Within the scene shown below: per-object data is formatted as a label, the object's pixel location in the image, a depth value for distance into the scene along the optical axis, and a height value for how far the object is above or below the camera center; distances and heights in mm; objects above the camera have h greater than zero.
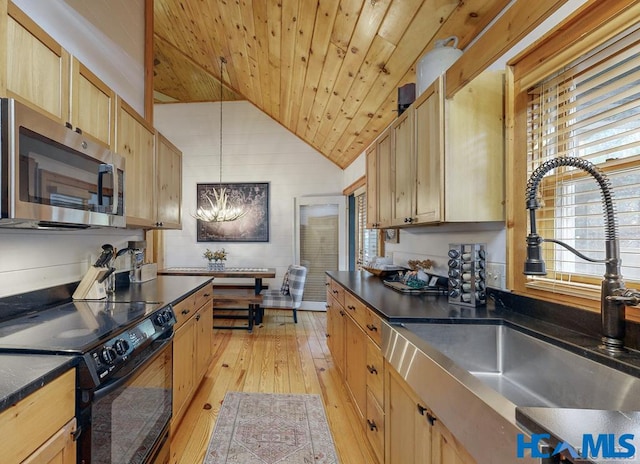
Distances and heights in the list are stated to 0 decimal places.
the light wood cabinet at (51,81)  1177 +721
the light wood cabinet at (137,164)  2035 +535
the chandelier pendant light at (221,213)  4291 +317
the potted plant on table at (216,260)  4582 -395
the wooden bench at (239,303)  4039 -931
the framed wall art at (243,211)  5227 +407
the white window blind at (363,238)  4109 -50
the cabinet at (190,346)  1920 -840
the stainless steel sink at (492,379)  745 -486
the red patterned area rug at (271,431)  1783 -1325
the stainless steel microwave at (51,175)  1037 +250
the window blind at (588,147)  1053 +358
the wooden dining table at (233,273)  4188 -546
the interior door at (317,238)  5180 -58
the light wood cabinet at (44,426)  741 -526
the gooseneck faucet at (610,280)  964 -150
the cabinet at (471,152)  1604 +451
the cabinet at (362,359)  1589 -831
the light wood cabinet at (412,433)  942 -736
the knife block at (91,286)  1851 -321
